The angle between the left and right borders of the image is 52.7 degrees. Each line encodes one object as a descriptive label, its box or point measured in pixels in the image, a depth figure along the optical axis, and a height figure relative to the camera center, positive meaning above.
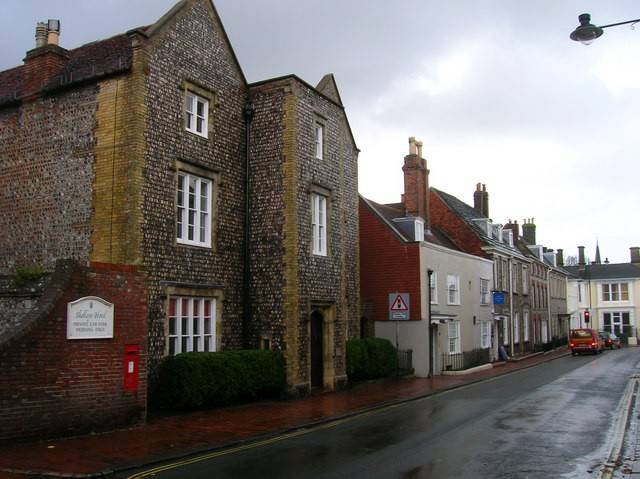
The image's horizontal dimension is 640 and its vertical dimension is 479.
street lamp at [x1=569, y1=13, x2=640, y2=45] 10.49 +4.57
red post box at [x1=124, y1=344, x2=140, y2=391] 13.77 -1.09
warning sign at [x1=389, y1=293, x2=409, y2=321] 24.23 +0.26
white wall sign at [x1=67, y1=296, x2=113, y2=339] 12.67 -0.04
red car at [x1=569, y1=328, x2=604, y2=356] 46.72 -2.09
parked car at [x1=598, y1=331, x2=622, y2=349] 59.94 -2.59
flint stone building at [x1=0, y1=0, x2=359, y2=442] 17.03 +3.77
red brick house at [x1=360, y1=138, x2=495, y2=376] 28.70 +1.52
